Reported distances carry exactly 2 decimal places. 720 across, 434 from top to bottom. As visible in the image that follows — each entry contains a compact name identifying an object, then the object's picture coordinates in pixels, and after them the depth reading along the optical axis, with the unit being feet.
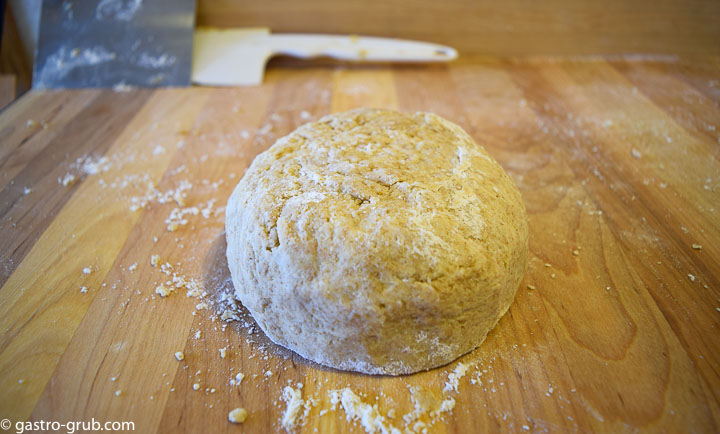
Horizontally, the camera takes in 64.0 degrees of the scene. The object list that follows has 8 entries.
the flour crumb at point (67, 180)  1.18
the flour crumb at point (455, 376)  0.80
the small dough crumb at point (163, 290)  0.96
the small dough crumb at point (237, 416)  0.75
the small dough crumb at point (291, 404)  0.75
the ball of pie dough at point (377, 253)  0.76
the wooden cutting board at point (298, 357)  0.79
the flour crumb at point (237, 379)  0.81
